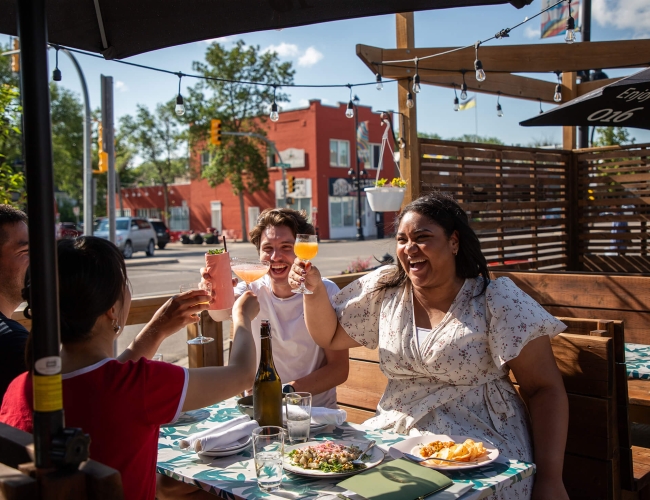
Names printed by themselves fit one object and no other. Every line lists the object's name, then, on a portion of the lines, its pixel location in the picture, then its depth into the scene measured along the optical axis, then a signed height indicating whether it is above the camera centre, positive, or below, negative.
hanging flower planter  4.87 +0.19
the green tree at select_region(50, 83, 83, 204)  42.53 +6.83
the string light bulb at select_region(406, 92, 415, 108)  5.50 +1.10
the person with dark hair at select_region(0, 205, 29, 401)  2.35 -0.11
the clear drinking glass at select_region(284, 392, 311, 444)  1.98 -0.65
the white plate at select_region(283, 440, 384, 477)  1.66 -0.70
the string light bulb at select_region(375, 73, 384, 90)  5.46 +1.27
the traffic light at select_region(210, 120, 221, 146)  19.17 +3.10
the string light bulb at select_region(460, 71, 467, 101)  5.79 +1.25
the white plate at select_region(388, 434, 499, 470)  1.71 -0.71
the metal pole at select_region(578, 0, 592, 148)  8.38 +2.66
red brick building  34.38 +3.06
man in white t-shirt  2.84 -0.47
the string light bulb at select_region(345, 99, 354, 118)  5.51 +1.05
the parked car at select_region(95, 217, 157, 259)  24.64 -0.34
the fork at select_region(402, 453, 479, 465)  1.73 -0.71
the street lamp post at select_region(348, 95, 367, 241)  31.75 +2.54
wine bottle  2.12 -0.60
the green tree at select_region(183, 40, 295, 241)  34.91 +7.07
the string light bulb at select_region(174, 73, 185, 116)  4.65 +0.95
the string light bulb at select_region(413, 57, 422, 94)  5.19 +1.20
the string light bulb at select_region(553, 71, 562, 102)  6.47 +1.36
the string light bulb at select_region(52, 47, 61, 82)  3.24 +0.86
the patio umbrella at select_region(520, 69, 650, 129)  3.75 +0.78
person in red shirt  1.47 -0.40
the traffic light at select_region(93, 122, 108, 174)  12.67 +1.43
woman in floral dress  2.17 -0.48
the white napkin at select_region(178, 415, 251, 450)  1.96 -0.69
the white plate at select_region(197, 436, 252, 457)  1.88 -0.71
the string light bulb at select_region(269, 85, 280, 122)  5.33 +1.03
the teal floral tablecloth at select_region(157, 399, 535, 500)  1.61 -0.73
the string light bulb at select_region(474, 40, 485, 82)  4.86 +1.23
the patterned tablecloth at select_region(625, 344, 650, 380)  2.91 -0.78
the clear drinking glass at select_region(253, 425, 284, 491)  1.62 -0.66
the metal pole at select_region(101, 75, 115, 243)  7.60 +1.17
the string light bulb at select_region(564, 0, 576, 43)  4.33 +1.36
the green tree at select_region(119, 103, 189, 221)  45.88 +7.05
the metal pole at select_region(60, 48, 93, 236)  8.97 +1.21
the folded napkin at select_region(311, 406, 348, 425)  2.10 -0.69
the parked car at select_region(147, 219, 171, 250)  30.69 -0.33
